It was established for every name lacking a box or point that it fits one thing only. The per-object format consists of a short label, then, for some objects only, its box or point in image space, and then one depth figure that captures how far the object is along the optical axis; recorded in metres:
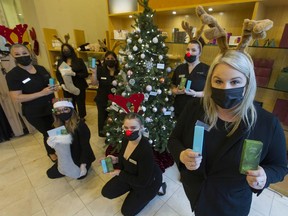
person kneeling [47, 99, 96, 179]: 1.69
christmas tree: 1.90
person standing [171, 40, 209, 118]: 1.77
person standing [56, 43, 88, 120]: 2.69
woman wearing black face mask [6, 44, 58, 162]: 1.77
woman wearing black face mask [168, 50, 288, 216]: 0.74
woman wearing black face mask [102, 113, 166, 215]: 1.39
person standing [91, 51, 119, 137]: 2.35
